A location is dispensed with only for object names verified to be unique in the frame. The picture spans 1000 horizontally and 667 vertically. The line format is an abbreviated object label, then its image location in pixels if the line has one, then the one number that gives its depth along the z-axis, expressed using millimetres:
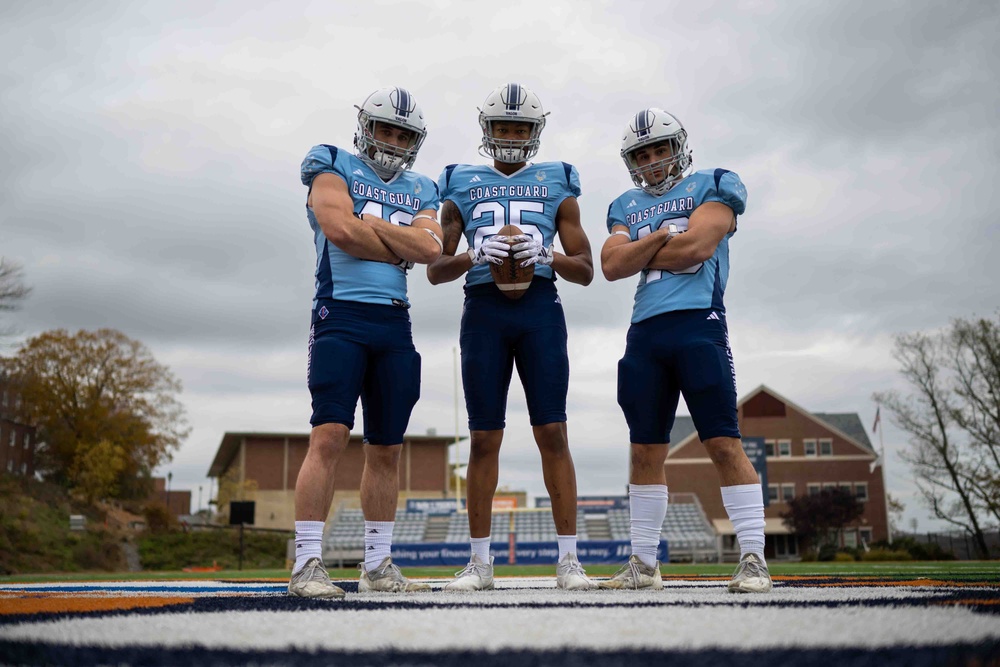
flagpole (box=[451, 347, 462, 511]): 24066
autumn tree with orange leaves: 37625
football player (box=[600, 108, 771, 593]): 3760
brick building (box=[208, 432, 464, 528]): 45500
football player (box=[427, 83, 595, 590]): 4156
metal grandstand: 27688
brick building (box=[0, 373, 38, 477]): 37250
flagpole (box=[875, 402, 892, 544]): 32219
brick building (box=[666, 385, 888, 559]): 40625
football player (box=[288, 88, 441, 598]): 3715
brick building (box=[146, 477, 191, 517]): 67250
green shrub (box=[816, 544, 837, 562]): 22234
